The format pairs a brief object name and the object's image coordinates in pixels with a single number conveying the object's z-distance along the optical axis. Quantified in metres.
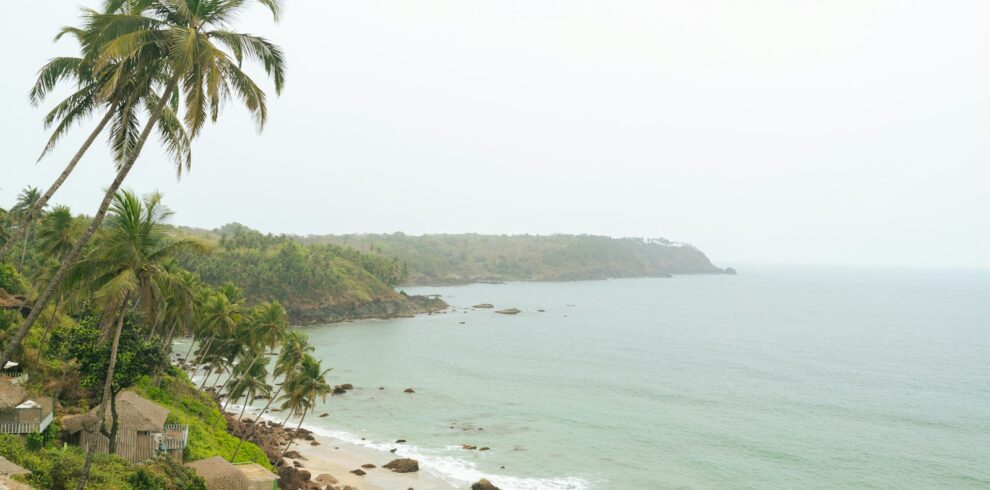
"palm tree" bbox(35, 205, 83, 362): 44.91
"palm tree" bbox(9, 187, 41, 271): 57.97
